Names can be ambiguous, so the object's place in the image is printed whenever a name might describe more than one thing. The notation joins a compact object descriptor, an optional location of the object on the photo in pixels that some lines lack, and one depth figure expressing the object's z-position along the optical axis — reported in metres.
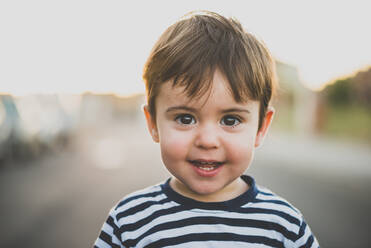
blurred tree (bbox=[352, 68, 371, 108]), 17.38
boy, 1.46
